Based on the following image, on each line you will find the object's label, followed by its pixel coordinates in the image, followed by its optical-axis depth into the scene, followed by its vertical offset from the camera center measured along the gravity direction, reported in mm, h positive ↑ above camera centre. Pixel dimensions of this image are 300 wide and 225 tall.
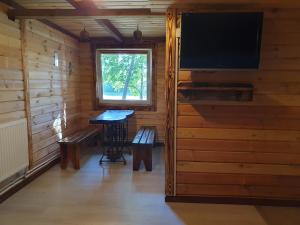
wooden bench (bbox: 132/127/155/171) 3828 -1021
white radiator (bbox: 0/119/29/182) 2861 -764
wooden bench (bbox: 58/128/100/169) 3926 -1024
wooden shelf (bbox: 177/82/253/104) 2568 -96
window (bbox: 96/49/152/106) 5336 +78
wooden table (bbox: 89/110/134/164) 3924 -934
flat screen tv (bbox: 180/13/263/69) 2445 +377
